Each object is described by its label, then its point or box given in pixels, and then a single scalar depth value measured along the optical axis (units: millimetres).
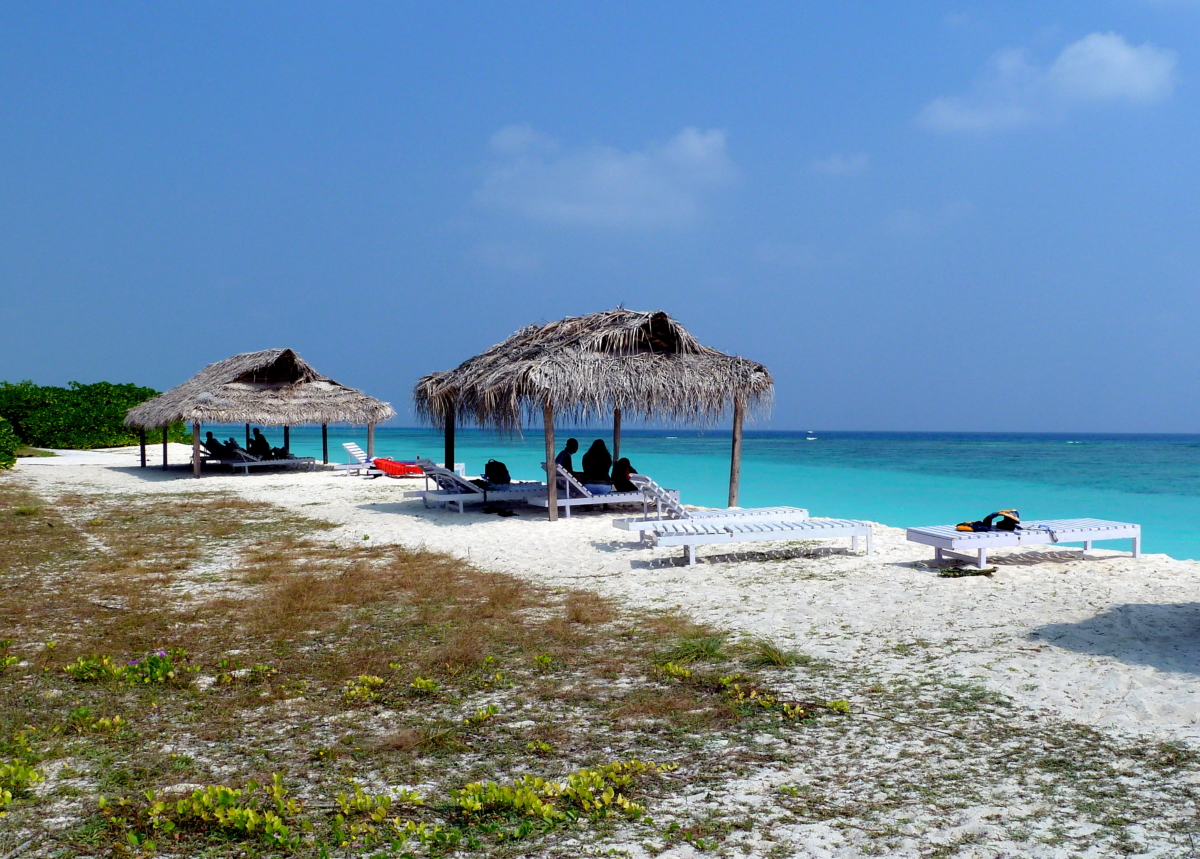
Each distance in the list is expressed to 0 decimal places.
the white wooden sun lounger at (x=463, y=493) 11633
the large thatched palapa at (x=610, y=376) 10289
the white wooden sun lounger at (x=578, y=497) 10727
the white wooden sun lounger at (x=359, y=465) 18891
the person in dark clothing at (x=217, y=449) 20328
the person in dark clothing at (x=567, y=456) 11664
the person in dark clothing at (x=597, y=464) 11805
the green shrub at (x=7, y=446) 18969
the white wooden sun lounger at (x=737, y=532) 7480
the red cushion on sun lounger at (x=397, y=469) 18219
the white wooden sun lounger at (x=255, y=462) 18889
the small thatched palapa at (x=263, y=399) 18344
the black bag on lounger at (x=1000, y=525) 7195
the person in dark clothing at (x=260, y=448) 20141
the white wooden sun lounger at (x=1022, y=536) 6891
